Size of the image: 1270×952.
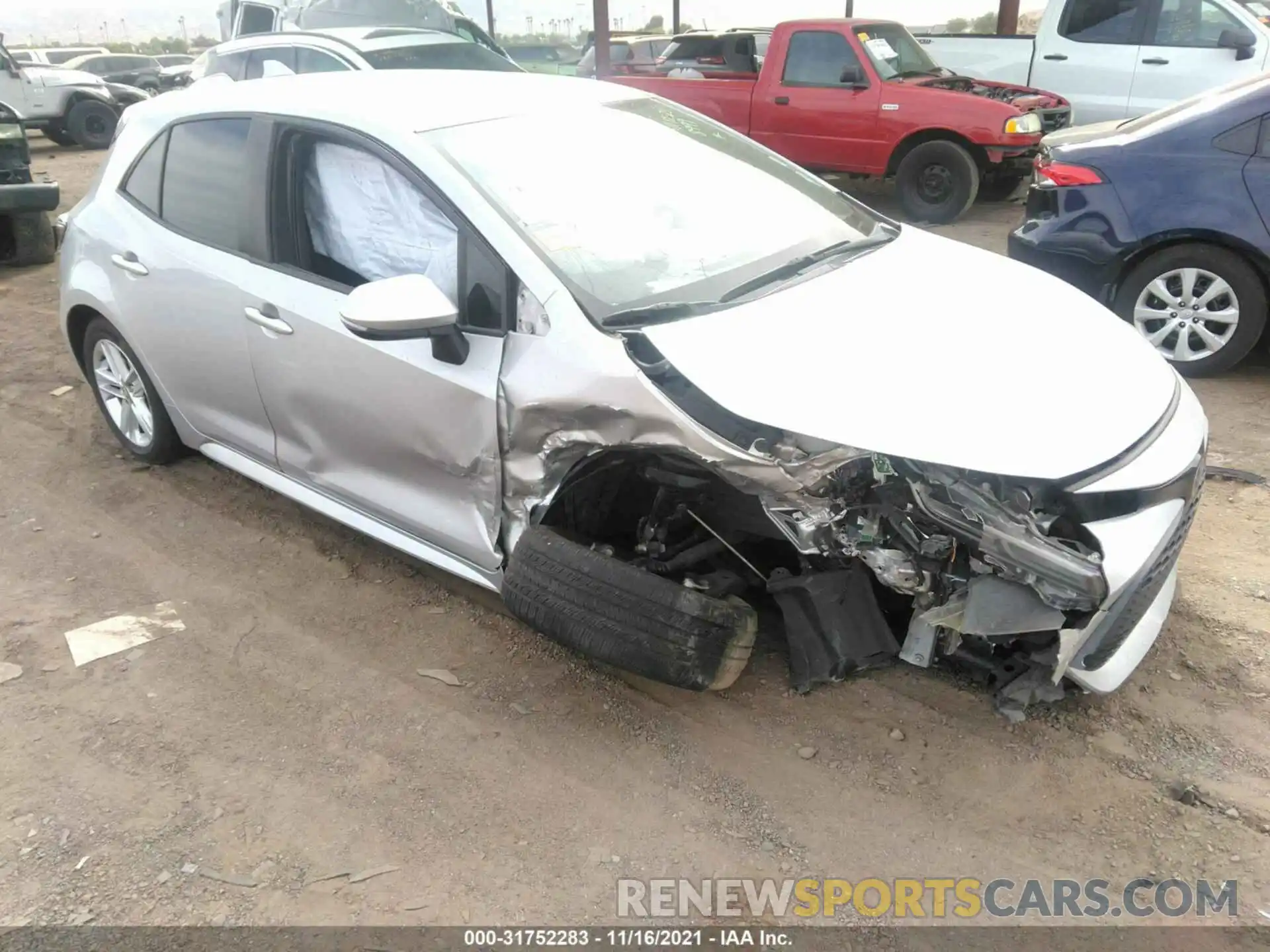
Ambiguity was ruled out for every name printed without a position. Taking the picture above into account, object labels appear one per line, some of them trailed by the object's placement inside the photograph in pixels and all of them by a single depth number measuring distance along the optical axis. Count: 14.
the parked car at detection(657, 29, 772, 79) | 9.95
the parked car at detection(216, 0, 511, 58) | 12.36
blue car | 4.82
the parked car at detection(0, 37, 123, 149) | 15.00
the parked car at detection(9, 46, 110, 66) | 26.98
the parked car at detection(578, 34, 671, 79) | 10.66
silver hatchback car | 2.36
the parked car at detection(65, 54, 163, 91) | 23.30
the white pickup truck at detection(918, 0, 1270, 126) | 8.40
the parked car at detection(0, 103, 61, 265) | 8.04
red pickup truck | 8.56
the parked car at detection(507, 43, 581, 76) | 15.91
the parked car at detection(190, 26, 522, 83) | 9.05
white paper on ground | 3.25
